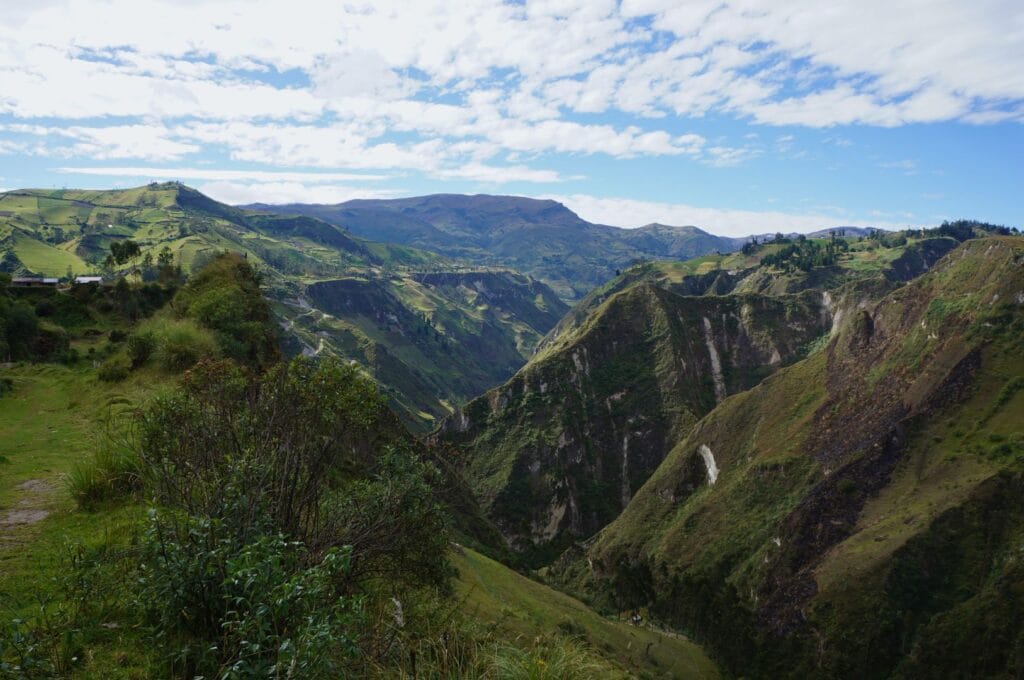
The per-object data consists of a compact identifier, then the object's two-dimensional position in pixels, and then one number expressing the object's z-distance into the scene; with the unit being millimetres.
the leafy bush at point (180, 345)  35500
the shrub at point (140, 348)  37062
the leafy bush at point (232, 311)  45125
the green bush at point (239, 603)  8164
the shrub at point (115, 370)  35625
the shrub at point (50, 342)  49281
